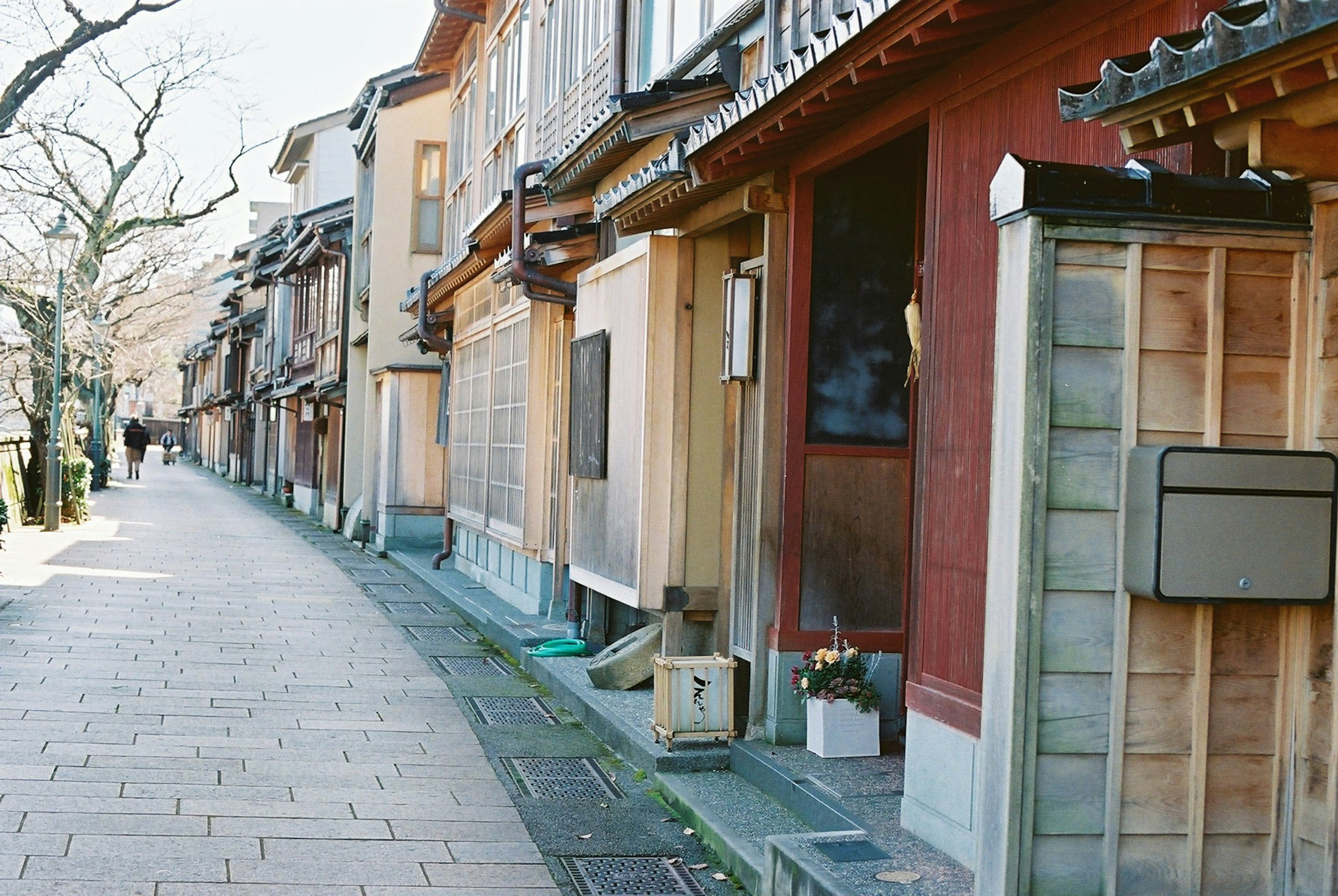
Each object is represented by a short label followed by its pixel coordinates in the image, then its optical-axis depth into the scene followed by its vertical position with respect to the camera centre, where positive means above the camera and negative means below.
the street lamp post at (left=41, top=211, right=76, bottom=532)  26.09 -0.20
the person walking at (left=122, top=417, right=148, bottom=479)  51.94 -0.46
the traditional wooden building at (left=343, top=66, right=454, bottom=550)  25.19 +2.53
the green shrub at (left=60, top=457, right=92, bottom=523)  28.80 -1.24
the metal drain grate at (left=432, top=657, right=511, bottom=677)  12.98 -2.14
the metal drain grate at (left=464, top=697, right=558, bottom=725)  10.77 -2.15
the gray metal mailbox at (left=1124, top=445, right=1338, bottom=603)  4.29 -0.16
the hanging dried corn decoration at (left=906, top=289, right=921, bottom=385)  7.70 +0.76
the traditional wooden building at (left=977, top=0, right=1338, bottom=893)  4.36 -0.26
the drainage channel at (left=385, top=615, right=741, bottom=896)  6.87 -2.14
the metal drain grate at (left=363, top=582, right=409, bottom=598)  19.08 -2.11
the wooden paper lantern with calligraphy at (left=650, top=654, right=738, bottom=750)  8.49 -1.52
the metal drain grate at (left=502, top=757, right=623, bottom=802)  8.52 -2.14
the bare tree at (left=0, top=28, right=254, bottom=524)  29.08 +4.58
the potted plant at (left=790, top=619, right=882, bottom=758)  7.98 -1.45
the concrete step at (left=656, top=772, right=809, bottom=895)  6.77 -1.97
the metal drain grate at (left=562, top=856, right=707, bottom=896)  6.65 -2.13
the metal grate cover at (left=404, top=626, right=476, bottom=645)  15.06 -2.13
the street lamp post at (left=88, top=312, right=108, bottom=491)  42.75 -0.40
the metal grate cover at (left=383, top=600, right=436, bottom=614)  17.50 -2.13
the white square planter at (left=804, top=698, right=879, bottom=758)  7.98 -1.59
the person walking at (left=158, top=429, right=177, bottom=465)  73.00 -0.66
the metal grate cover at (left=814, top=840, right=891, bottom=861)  5.88 -1.71
